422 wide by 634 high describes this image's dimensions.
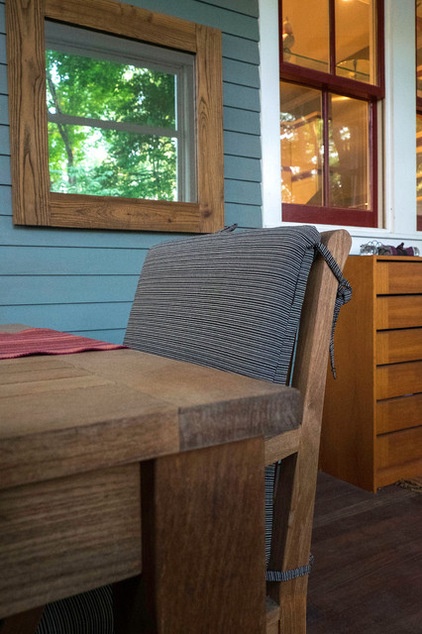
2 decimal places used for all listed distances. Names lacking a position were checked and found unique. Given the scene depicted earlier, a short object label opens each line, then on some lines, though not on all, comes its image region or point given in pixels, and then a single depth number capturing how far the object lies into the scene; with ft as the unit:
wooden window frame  6.10
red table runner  2.90
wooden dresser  7.37
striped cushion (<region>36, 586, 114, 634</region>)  1.93
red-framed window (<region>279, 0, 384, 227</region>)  8.80
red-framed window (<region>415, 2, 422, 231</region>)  10.44
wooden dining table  1.19
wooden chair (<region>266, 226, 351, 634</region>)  2.36
